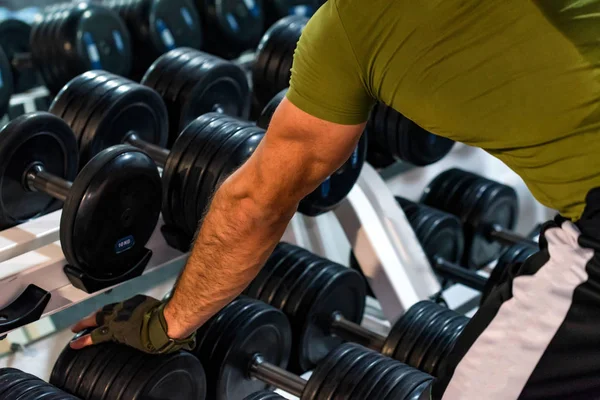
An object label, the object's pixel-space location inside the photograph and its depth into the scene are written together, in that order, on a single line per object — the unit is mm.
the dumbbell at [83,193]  2110
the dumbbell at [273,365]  2109
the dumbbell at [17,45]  3043
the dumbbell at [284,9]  3197
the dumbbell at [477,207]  2906
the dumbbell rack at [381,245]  2375
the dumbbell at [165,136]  2253
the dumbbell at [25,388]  2020
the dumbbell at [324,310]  2294
